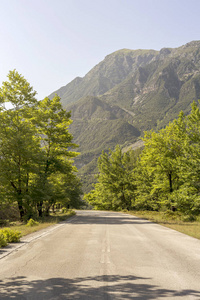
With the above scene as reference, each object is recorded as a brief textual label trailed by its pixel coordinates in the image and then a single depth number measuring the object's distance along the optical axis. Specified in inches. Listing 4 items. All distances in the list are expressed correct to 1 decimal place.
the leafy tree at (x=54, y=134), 982.4
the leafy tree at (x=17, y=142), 839.7
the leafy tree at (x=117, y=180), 1868.8
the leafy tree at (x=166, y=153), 1085.8
